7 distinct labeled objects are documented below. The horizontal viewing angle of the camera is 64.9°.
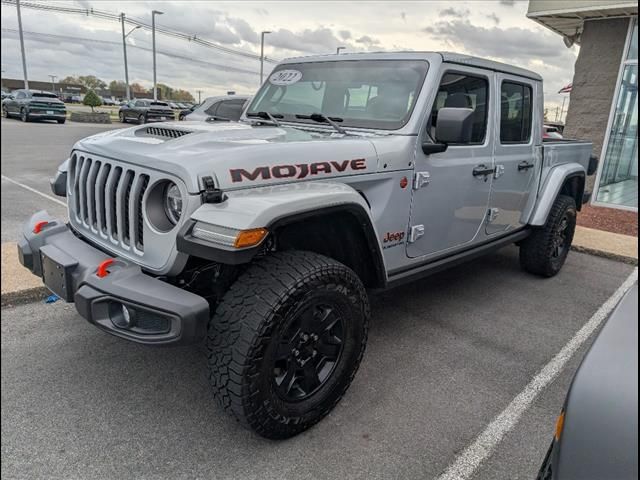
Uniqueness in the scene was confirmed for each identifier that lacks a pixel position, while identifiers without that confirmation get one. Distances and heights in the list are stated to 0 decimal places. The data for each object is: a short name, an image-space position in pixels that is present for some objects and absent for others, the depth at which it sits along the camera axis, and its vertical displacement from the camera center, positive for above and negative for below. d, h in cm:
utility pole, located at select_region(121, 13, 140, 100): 3150 +108
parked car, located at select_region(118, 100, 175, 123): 2770 -109
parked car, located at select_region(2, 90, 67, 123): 2395 -98
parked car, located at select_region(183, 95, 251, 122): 1122 -20
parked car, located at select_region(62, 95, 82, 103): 6600 -149
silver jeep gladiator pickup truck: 223 -61
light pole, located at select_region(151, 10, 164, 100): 2701 +197
